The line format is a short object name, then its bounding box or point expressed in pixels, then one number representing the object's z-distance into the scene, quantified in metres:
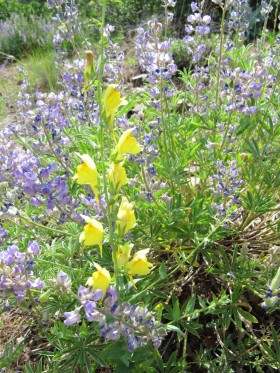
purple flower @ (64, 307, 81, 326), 0.33
